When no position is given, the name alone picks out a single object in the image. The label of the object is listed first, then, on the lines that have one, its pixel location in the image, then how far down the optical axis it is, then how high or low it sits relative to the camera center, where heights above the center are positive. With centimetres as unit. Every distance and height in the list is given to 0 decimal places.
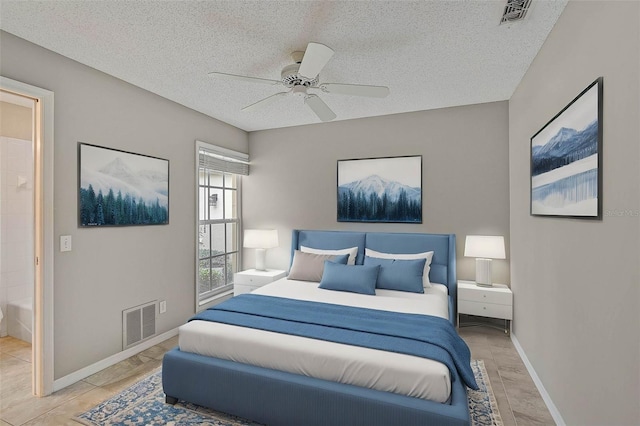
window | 404 -8
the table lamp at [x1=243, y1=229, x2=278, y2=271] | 423 -38
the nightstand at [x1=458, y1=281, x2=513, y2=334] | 324 -92
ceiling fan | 200 +94
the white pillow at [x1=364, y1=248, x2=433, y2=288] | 339 -50
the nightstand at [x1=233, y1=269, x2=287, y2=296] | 404 -85
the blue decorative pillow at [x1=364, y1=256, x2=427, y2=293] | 319 -64
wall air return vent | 298 -108
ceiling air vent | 184 +120
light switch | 246 -23
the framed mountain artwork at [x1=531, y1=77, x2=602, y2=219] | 153 +30
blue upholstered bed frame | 168 -107
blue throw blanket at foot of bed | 193 -79
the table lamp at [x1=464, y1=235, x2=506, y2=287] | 332 -42
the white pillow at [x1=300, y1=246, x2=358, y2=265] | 379 -49
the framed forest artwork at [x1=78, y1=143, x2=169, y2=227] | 263 +22
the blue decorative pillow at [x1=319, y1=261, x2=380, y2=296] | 312 -66
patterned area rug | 205 -134
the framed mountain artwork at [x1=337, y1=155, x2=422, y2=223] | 390 +28
